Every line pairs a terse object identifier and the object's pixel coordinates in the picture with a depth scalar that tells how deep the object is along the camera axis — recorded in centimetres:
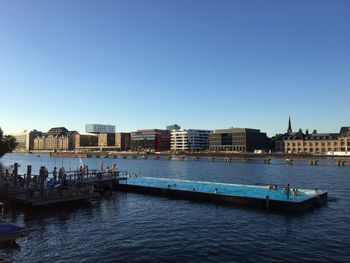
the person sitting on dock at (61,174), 5278
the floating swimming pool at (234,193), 4372
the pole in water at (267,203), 4370
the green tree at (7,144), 12368
